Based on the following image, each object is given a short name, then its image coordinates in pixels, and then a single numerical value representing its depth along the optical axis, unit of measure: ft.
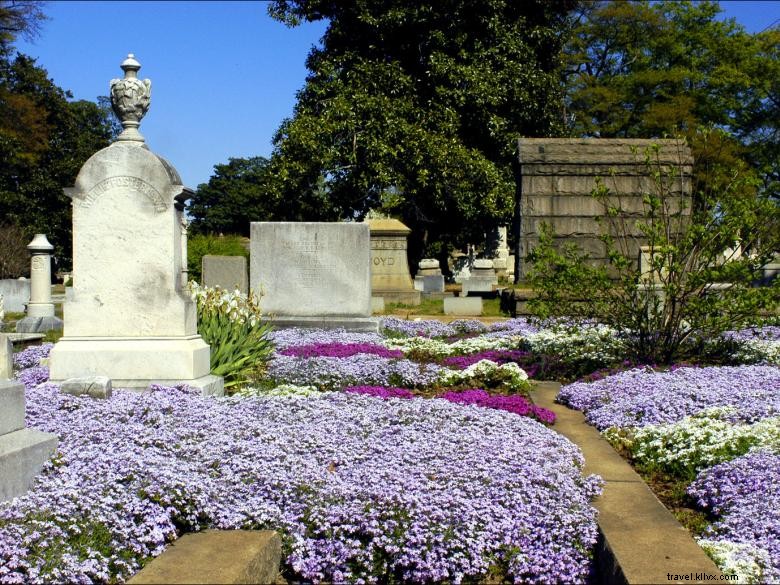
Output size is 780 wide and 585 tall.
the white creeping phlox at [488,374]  27.02
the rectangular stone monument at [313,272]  44.47
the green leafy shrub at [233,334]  28.04
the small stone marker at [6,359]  15.11
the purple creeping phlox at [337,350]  32.94
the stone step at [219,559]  10.62
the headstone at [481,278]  100.32
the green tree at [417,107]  84.17
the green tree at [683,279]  28.07
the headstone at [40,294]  53.21
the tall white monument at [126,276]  24.61
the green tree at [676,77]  130.62
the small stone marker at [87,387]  21.38
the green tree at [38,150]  130.31
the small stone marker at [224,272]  51.62
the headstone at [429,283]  102.17
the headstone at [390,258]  77.05
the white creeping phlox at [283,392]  24.46
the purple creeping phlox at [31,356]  31.12
